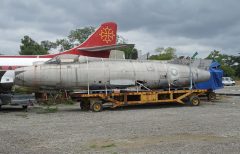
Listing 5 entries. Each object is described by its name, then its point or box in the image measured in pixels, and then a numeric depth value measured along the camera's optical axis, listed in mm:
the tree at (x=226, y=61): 86812
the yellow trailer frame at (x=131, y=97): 15789
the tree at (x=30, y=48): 55312
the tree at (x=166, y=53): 83962
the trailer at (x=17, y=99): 15289
